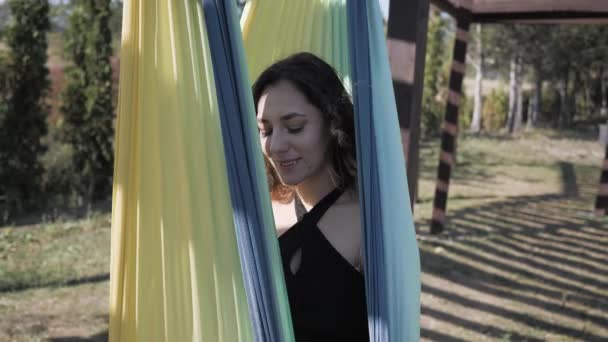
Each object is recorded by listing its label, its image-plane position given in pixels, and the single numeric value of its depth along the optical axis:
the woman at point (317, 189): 1.30
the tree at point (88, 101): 6.99
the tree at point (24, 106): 6.23
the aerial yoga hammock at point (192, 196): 1.22
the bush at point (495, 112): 18.62
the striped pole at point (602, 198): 6.22
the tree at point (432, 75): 12.29
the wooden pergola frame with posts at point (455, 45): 2.55
